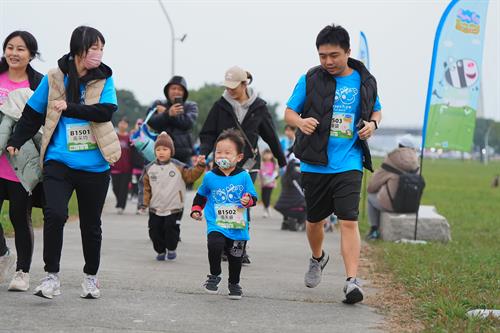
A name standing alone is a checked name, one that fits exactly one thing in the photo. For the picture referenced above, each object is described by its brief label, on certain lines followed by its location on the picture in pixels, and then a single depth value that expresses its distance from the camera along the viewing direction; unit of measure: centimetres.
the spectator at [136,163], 1641
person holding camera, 1005
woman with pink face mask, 601
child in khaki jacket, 878
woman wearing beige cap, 881
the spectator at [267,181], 1708
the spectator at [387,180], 1220
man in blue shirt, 666
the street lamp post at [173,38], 3734
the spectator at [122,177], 1581
